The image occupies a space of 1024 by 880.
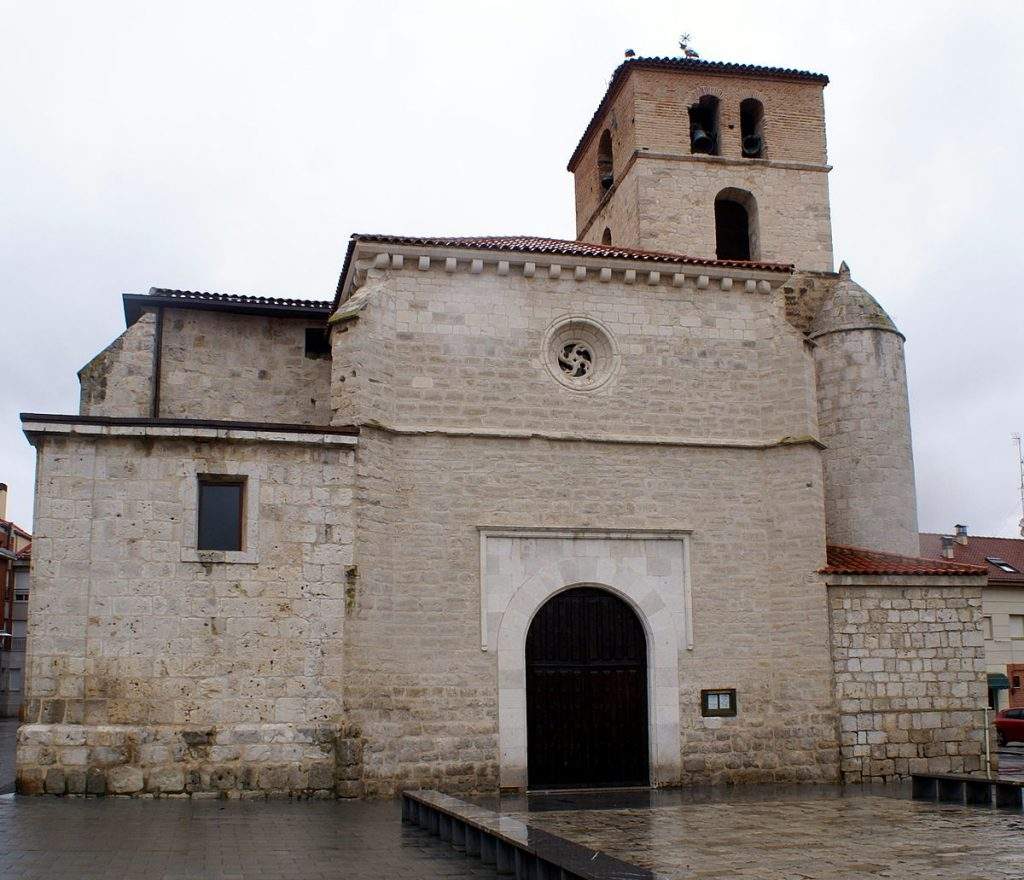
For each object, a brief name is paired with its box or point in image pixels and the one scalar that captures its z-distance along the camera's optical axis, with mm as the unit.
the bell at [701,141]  23469
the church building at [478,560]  13984
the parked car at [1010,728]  27891
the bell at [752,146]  23844
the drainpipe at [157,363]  18375
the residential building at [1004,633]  36125
